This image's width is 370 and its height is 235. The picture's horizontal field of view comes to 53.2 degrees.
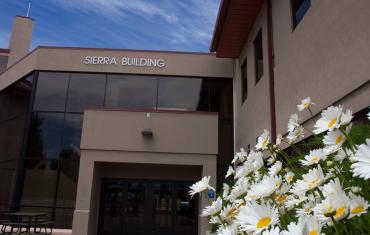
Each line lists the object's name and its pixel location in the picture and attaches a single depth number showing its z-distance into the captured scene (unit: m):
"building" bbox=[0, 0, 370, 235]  11.88
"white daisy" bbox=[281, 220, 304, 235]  0.99
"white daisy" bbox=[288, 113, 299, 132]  2.82
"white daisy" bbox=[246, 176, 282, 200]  1.50
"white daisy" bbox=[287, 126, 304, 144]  2.55
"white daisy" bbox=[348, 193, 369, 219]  1.02
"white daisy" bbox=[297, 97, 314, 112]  2.77
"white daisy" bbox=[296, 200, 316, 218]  1.35
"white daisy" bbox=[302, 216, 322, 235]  1.00
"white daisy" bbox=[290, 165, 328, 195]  1.39
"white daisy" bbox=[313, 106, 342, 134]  1.47
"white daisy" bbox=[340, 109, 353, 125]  1.44
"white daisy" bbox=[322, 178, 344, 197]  1.13
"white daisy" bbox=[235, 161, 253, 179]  2.14
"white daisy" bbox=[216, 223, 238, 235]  1.39
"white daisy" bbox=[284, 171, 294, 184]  1.94
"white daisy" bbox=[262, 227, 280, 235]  1.02
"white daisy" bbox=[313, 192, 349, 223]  1.03
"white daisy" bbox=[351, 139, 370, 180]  0.94
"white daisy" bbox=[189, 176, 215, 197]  1.97
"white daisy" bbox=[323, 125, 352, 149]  1.44
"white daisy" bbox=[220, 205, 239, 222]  1.79
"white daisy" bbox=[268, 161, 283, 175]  1.95
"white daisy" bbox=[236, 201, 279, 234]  1.19
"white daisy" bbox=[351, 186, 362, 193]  1.31
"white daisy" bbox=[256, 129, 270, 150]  2.65
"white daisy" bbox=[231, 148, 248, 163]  3.10
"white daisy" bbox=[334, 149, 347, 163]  1.51
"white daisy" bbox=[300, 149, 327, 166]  1.73
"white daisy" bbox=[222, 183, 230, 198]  2.29
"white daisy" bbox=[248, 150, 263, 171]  2.12
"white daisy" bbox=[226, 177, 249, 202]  1.97
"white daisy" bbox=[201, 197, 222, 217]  1.79
